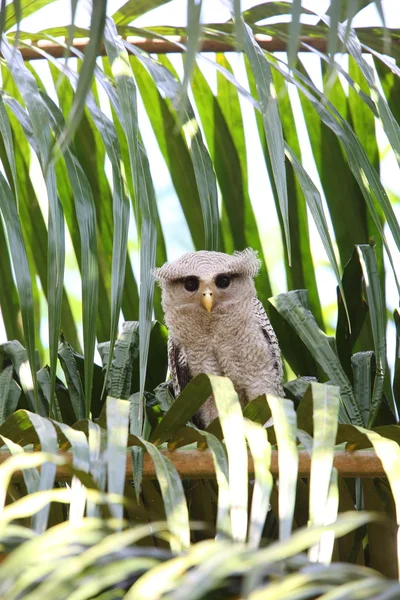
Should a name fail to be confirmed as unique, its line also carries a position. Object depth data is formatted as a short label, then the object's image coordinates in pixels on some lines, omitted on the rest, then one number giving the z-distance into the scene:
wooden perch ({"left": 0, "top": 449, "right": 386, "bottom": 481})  12.01
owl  12.88
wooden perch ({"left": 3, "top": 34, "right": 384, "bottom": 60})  12.67
